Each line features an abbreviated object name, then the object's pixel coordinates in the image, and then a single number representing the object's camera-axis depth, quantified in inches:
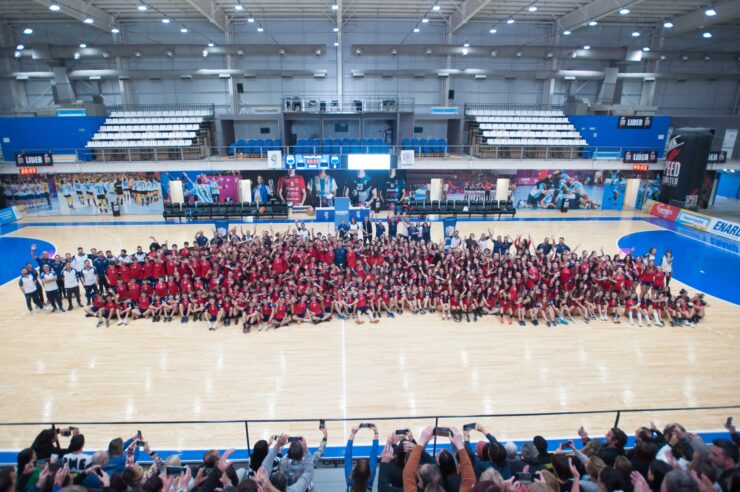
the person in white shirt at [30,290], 483.5
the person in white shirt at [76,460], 182.9
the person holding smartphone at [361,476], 144.3
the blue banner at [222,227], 680.0
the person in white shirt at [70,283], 501.0
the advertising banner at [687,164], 986.1
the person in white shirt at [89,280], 503.8
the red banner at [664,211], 977.5
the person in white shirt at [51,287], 489.4
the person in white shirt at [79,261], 518.6
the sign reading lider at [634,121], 1022.4
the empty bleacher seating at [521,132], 1066.7
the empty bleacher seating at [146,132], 1027.3
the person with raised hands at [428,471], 144.4
